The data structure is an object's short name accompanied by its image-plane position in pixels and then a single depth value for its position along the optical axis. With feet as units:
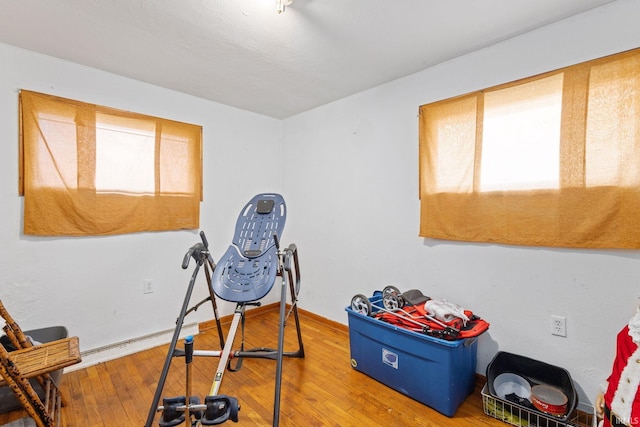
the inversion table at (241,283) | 4.07
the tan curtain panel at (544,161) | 5.22
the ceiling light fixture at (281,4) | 5.03
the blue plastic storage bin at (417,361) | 5.82
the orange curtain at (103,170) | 7.06
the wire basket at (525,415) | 5.25
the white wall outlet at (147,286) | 8.76
